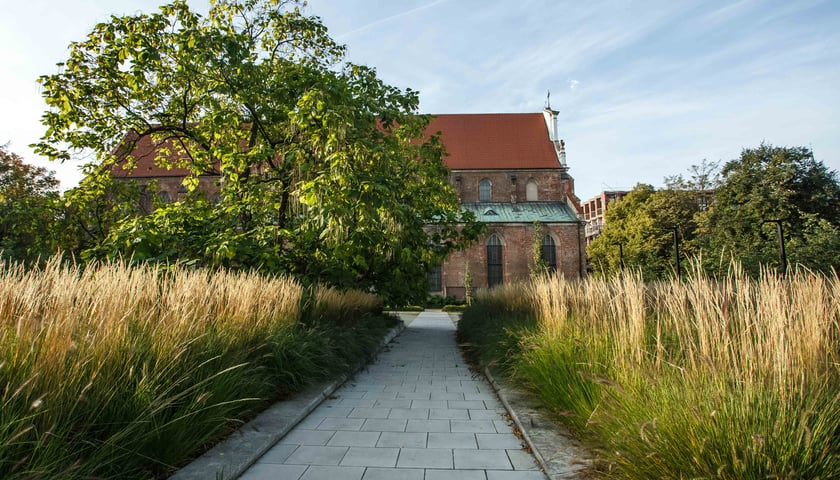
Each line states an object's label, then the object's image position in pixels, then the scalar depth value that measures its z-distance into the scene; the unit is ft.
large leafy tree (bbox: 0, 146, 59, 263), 25.90
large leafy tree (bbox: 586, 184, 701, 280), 100.89
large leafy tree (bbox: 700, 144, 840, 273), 61.93
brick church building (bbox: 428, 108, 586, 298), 109.40
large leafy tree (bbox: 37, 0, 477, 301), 23.06
